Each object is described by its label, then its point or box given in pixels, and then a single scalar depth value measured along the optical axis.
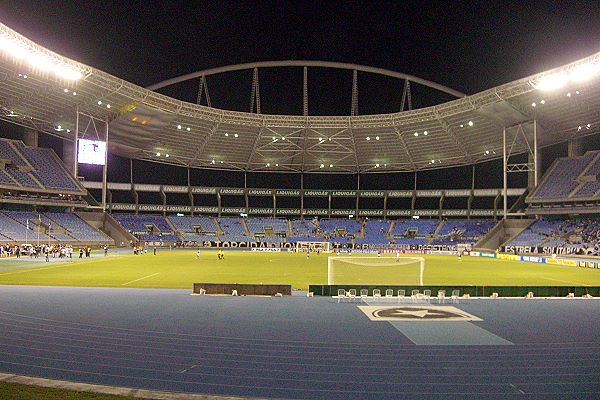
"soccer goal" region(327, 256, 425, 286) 29.65
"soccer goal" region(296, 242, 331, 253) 74.62
